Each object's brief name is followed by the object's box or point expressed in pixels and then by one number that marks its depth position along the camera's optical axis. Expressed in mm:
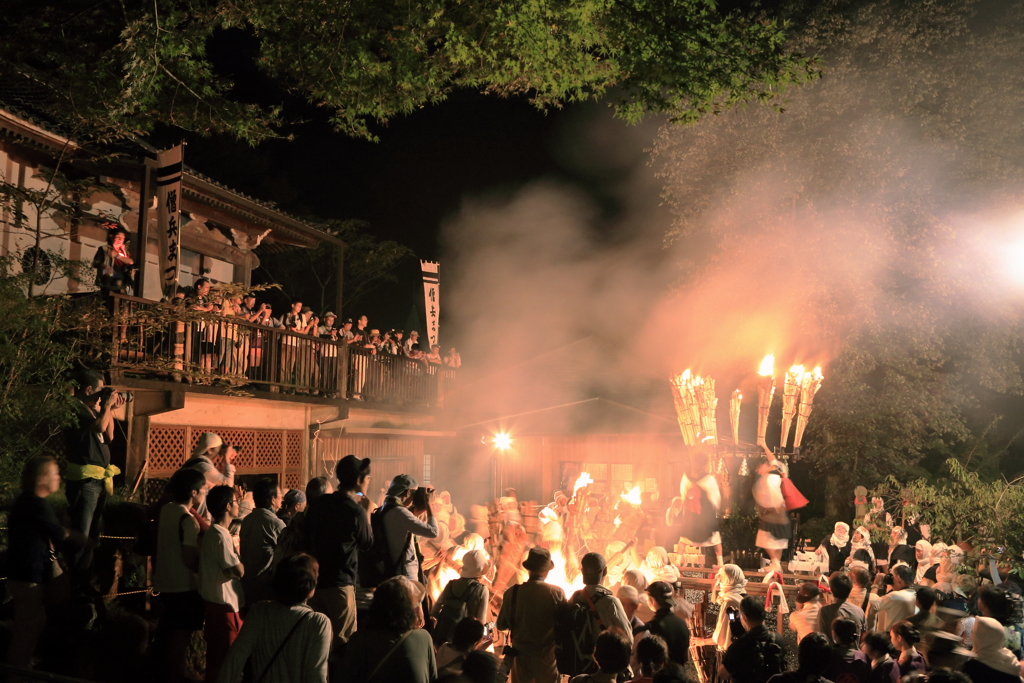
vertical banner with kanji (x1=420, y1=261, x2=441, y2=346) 19625
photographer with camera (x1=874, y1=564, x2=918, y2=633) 6625
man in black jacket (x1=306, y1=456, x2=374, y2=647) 5027
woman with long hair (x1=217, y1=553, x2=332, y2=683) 3559
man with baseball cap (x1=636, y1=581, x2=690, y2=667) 5156
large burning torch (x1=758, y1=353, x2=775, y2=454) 10133
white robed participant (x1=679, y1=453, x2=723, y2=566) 11727
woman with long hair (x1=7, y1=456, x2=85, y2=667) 5066
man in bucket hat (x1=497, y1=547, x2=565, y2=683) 5316
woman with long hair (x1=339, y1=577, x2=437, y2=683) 3680
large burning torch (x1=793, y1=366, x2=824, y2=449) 10383
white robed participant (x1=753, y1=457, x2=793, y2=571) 10383
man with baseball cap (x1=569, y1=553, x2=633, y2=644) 5109
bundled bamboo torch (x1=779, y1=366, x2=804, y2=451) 10430
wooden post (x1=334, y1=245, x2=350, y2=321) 16122
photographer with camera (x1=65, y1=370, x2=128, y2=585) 6375
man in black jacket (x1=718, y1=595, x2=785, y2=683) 4910
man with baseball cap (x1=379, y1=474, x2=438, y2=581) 5477
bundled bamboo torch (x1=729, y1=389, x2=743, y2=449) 11420
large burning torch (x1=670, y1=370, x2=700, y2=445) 11312
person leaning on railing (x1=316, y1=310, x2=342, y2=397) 14727
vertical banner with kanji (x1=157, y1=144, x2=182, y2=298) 11570
